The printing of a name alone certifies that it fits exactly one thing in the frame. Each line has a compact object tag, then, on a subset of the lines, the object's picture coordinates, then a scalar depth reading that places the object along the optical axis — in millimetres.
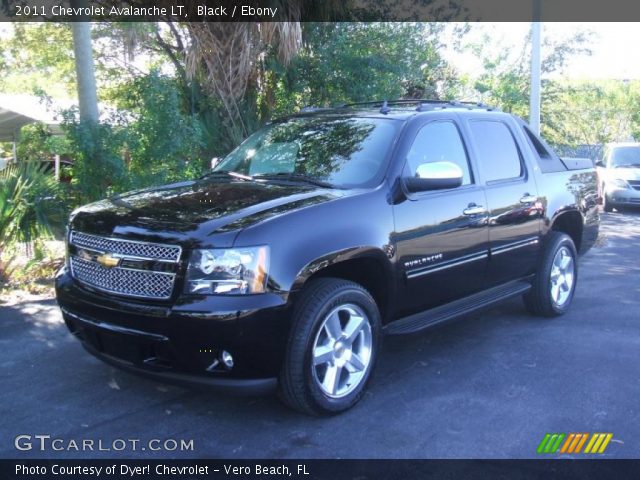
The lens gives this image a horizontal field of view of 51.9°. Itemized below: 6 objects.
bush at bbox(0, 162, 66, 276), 6840
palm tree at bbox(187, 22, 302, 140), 8828
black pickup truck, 3566
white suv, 15659
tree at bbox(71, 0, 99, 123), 7523
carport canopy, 12953
